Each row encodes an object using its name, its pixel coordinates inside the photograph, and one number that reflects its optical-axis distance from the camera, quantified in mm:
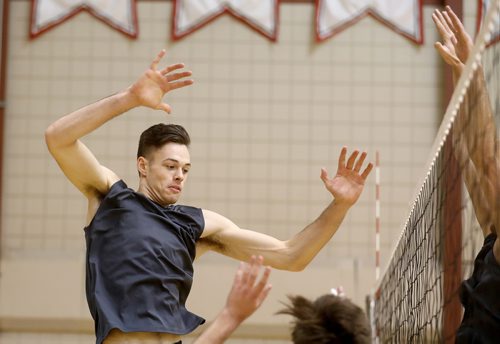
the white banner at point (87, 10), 11398
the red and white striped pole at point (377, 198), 10011
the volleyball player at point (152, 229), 4188
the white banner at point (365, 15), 11289
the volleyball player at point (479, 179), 3242
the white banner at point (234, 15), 11344
